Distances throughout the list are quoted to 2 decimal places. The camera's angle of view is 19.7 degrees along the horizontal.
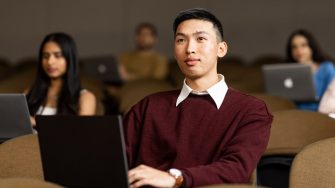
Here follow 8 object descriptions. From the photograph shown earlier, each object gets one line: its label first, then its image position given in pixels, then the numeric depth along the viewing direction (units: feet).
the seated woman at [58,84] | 19.65
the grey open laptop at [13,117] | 16.32
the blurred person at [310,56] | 26.54
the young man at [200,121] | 11.61
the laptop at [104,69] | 30.21
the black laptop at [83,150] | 10.23
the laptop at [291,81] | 24.07
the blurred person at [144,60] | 35.48
